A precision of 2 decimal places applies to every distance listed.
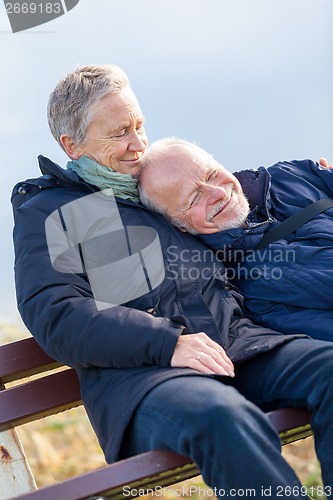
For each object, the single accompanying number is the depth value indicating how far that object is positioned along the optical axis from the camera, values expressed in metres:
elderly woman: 2.32
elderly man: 3.04
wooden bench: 2.35
